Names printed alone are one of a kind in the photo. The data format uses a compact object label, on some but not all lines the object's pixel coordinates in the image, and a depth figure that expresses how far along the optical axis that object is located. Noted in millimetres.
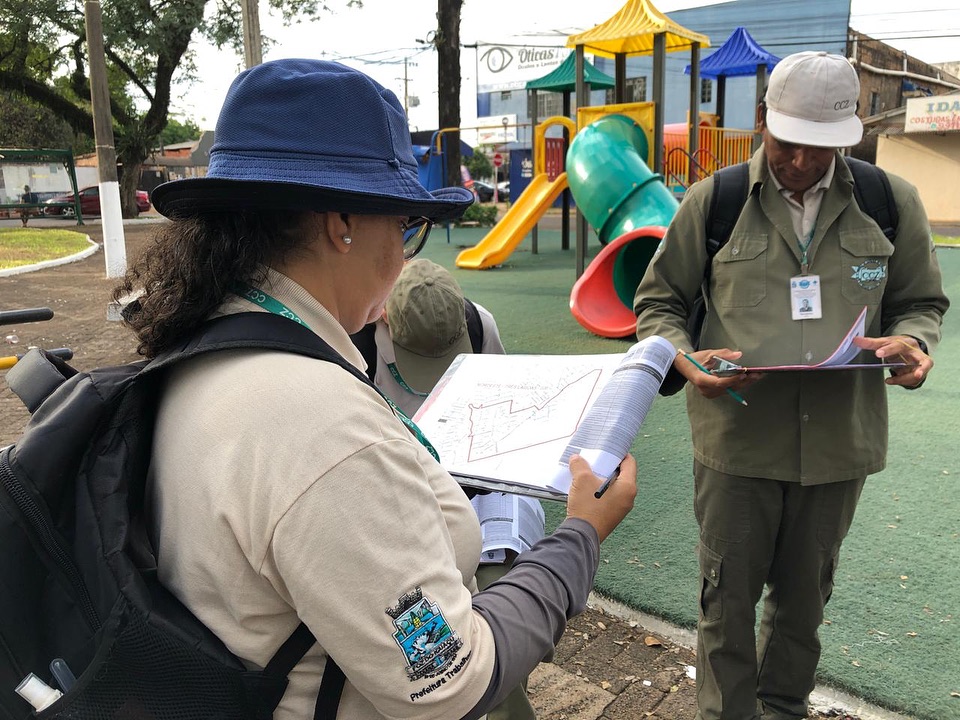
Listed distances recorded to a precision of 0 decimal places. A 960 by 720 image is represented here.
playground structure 7848
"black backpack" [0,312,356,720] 925
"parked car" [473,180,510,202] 34888
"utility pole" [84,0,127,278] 11125
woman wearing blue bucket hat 900
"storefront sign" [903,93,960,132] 20219
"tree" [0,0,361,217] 22016
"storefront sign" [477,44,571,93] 38156
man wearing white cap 2145
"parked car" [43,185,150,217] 28578
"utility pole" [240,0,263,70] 8531
